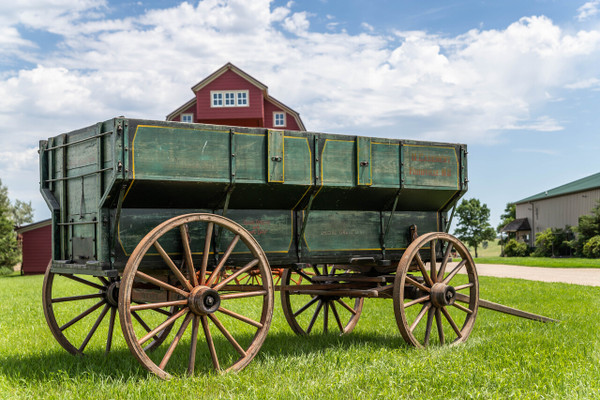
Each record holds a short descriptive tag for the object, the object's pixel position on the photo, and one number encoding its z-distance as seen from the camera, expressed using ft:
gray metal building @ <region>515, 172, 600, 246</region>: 152.05
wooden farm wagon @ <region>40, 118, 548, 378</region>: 19.57
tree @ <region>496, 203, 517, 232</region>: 237.14
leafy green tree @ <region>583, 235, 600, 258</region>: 120.57
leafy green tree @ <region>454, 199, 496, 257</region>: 202.90
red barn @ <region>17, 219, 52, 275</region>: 120.57
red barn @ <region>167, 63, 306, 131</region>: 103.91
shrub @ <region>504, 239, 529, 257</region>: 162.30
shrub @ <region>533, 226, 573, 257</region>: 149.89
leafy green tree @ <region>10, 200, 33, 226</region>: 237.04
